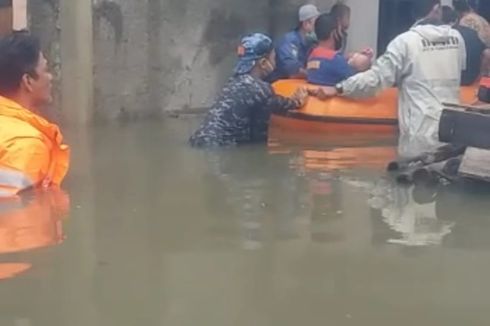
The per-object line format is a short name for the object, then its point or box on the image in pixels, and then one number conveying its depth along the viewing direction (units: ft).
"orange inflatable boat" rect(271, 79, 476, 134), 30.63
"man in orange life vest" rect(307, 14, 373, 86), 31.09
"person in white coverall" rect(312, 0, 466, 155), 25.88
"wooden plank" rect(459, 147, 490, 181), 22.66
